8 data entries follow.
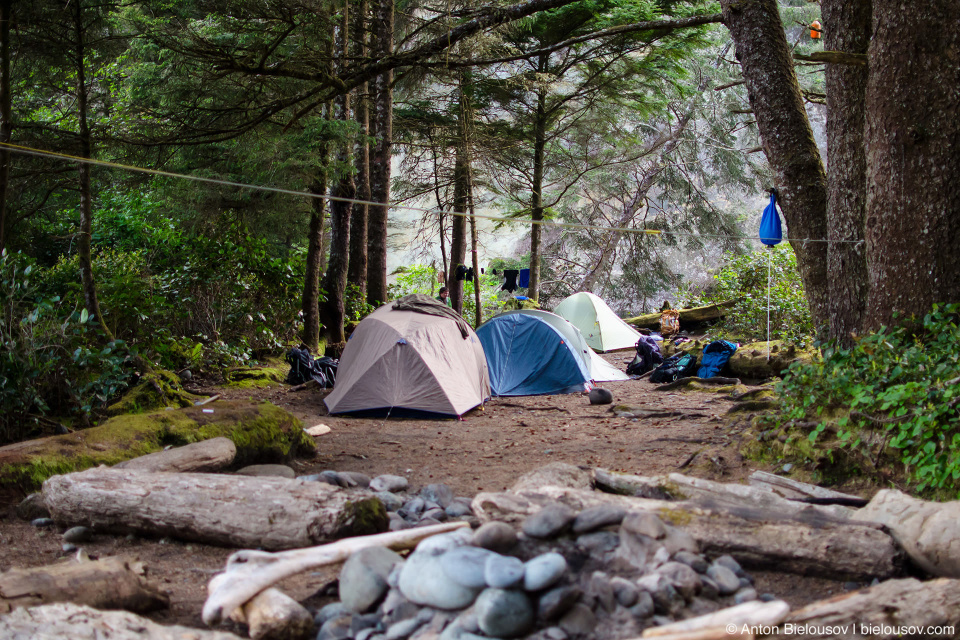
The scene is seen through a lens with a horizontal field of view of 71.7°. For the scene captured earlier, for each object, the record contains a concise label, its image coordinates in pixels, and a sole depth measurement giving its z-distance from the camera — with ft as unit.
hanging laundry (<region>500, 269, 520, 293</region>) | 57.79
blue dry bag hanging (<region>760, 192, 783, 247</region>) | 22.02
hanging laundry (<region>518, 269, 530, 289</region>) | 59.62
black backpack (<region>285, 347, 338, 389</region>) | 30.68
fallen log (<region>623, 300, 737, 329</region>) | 52.21
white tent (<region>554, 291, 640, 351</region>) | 49.70
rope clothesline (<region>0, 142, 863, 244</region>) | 15.16
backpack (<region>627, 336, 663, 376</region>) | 38.88
